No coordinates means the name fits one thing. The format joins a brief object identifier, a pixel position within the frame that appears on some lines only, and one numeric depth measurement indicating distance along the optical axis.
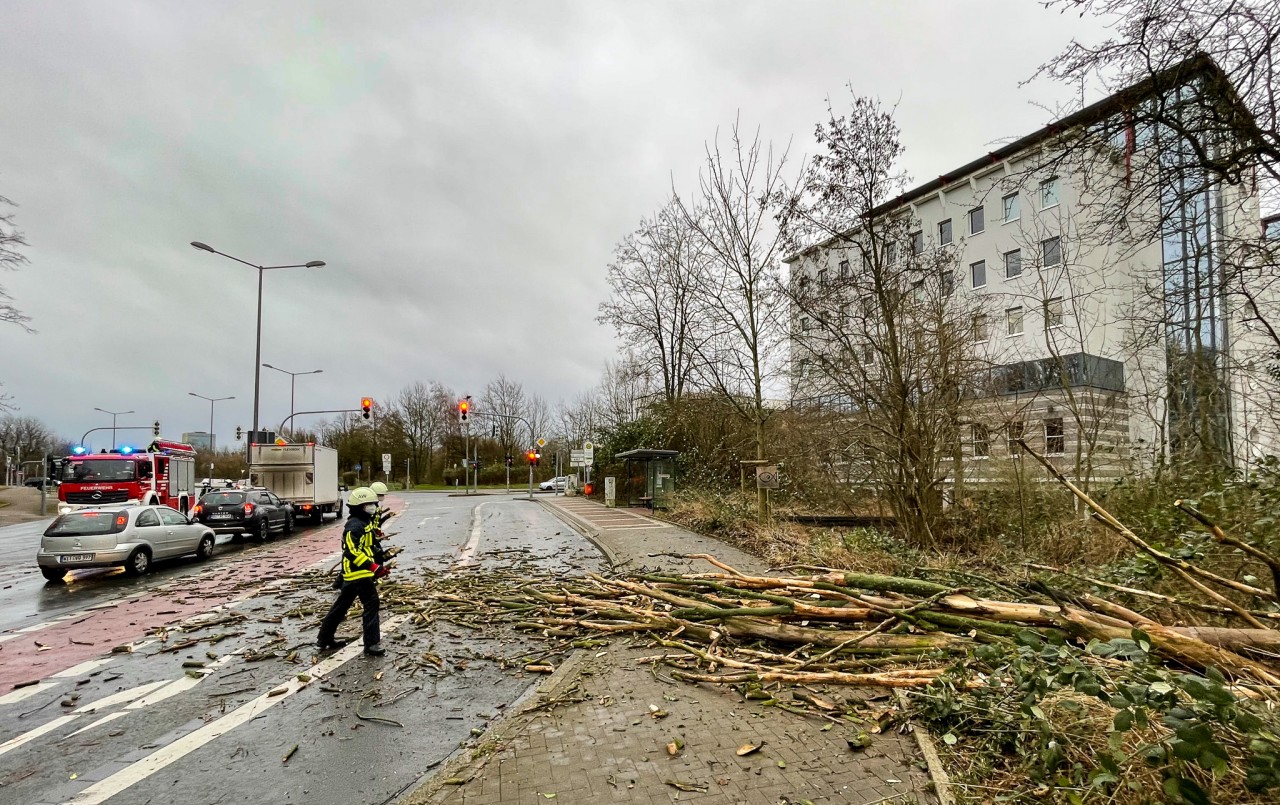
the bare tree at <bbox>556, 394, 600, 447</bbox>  52.53
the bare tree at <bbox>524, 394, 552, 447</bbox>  68.60
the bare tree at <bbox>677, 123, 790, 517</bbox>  16.00
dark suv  17.77
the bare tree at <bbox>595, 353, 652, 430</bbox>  32.28
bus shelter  23.97
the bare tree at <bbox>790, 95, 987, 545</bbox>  11.10
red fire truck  21.02
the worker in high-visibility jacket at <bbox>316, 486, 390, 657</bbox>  6.64
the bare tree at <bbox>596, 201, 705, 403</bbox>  28.02
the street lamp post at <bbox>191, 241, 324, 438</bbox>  26.55
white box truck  22.89
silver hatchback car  11.46
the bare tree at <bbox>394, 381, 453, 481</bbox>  63.81
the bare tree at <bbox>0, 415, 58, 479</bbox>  70.74
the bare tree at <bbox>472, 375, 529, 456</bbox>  65.50
